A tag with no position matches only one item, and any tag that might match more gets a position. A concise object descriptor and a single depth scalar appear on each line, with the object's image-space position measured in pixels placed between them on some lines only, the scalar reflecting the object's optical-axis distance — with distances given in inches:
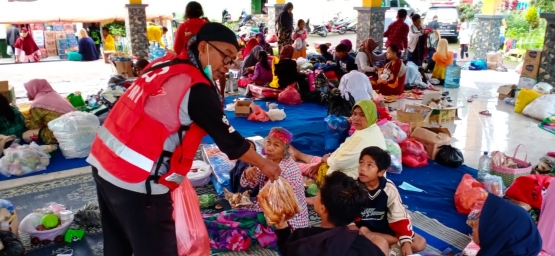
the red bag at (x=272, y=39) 532.9
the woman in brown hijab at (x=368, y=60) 340.2
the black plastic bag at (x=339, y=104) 223.9
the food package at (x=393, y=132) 183.5
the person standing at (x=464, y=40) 502.6
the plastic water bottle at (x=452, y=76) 354.9
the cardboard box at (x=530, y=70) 298.0
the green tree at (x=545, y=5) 424.7
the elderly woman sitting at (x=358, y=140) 141.8
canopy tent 491.8
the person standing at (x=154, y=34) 507.5
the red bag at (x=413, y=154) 182.7
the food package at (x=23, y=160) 169.8
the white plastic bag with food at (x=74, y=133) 185.0
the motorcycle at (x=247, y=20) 748.5
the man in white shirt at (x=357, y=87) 230.7
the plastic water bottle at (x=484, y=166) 164.1
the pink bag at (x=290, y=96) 288.1
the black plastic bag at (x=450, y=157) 181.2
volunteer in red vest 67.5
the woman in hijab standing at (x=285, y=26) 455.5
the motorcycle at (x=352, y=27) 816.9
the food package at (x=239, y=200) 134.1
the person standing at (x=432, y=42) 410.9
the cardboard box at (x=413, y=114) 225.3
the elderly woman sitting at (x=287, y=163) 122.0
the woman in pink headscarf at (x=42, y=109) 201.6
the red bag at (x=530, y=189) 134.5
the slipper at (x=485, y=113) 268.5
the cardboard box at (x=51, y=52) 576.4
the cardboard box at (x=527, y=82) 295.9
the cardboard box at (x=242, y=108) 251.3
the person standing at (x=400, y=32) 381.1
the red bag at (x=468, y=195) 144.6
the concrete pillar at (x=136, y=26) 413.7
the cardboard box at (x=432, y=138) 189.3
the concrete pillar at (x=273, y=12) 542.2
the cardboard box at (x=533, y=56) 297.4
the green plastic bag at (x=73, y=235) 123.2
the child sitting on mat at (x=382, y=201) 111.6
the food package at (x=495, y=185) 147.3
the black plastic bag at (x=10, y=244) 109.6
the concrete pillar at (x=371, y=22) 427.5
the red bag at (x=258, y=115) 244.5
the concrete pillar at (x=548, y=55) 287.1
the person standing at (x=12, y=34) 531.8
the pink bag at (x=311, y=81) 297.7
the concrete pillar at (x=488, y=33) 470.0
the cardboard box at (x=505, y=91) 306.0
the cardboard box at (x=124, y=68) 361.7
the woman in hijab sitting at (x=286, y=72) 296.7
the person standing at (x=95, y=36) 597.6
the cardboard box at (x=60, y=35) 576.1
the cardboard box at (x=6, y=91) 238.1
